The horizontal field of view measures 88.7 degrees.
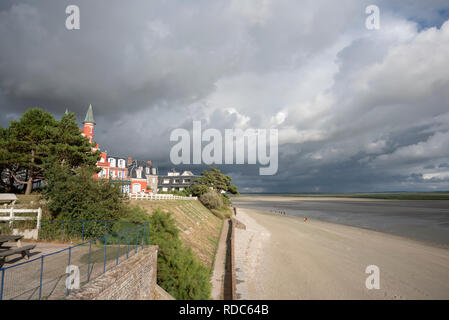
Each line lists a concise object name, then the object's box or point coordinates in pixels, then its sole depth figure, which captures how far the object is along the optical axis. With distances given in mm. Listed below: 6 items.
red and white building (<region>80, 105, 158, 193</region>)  44844
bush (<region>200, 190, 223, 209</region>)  44719
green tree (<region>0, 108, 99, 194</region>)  27453
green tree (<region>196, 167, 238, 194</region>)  55594
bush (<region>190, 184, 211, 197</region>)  48616
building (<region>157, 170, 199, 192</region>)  75312
